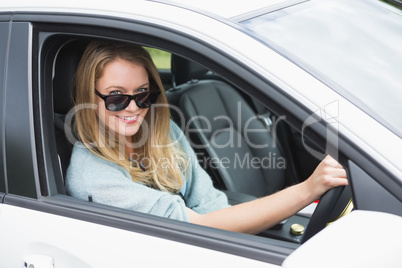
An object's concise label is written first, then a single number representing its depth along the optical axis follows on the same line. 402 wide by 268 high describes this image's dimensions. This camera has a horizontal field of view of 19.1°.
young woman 2.70
